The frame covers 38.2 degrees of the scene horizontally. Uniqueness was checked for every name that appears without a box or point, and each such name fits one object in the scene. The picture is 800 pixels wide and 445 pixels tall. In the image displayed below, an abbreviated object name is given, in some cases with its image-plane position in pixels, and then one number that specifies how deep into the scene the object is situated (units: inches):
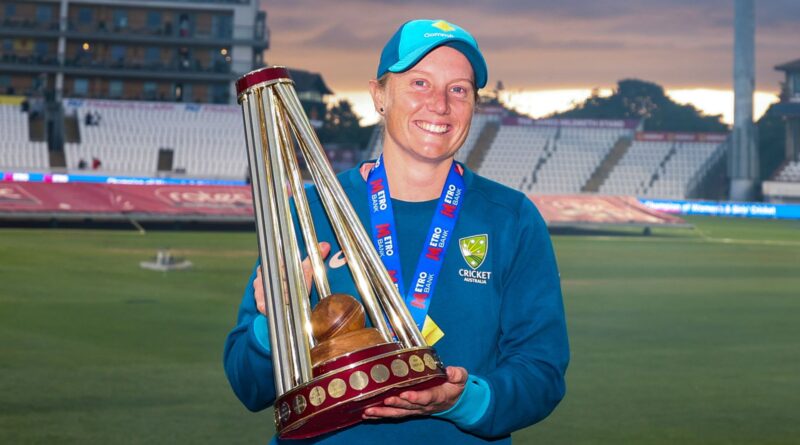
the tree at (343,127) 3201.3
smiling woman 107.7
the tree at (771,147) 2551.7
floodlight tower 2106.3
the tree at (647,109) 3417.8
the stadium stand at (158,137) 2219.5
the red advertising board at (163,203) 1111.0
